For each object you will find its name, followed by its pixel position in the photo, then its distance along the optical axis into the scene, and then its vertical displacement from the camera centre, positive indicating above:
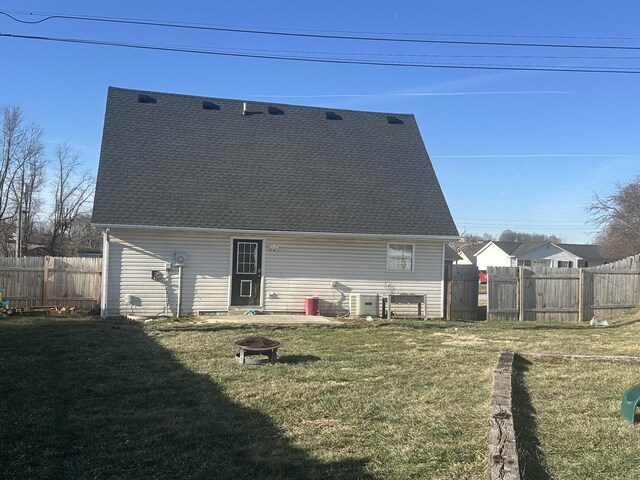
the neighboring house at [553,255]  55.94 +2.67
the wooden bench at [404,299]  16.12 -0.69
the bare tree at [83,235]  51.17 +2.91
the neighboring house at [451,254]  34.84 +1.49
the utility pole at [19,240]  33.28 +1.32
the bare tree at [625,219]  37.53 +4.40
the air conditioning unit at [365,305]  15.71 -0.86
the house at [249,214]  14.88 +1.60
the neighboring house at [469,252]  67.94 +3.37
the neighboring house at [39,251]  44.83 +0.94
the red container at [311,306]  15.48 -0.93
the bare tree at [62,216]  46.55 +4.00
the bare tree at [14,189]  40.56 +5.47
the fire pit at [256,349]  8.42 -1.19
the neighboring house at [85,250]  47.63 +1.25
